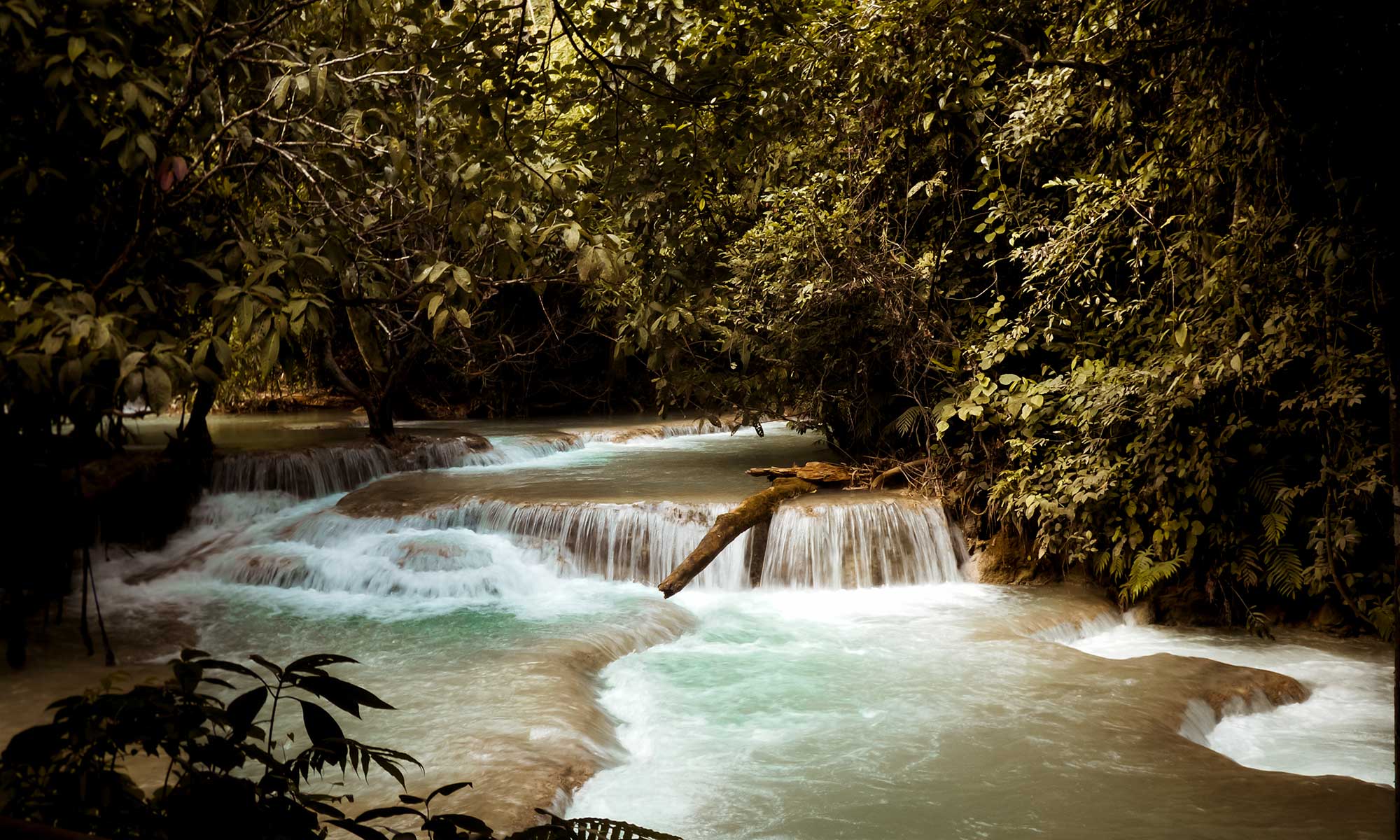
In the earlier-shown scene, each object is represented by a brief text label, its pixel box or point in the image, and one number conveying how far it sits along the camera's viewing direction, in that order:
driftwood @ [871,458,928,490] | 10.48
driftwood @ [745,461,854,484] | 10.66
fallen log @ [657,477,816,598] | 9.04
